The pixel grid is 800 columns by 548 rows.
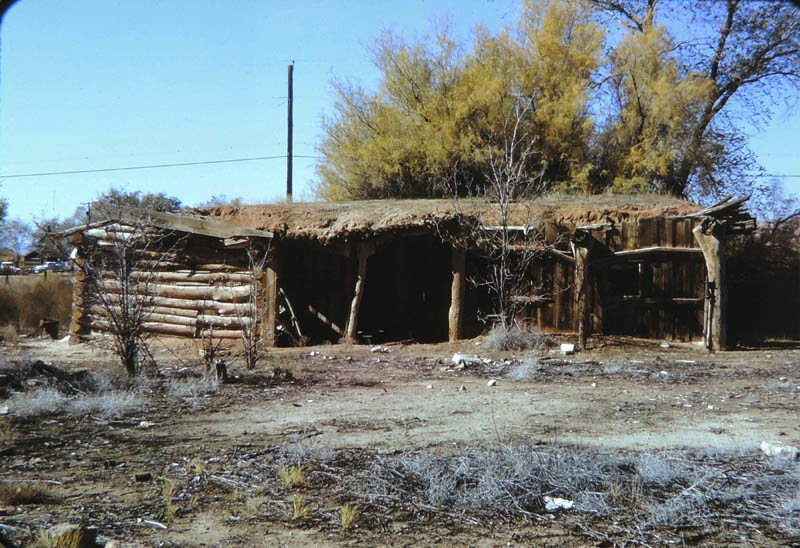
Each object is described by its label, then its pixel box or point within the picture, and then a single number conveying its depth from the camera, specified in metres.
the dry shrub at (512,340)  13.35
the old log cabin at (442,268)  14.05
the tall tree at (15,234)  45.67
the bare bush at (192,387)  8.88
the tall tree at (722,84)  22.50
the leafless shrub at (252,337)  10.97
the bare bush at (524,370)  10.65
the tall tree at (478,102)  22.89
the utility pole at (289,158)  29.50
